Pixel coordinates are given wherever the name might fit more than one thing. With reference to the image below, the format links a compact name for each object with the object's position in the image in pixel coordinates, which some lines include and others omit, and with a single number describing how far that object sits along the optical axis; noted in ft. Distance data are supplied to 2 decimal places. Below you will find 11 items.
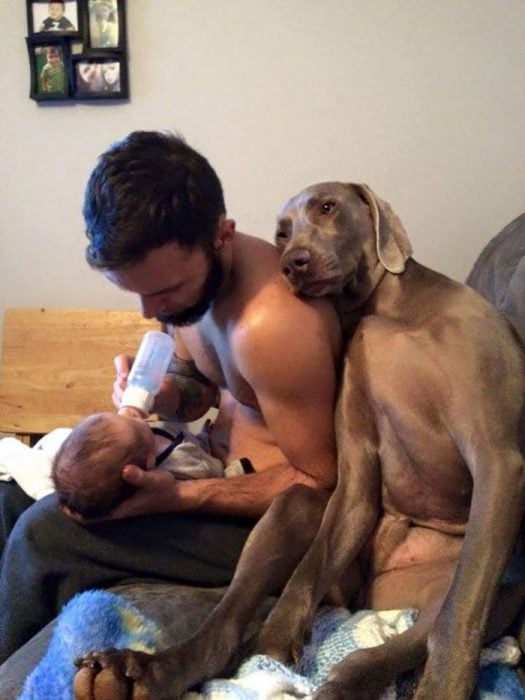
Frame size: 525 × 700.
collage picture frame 8.02
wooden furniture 8.13
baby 4.64
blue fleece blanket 3.51
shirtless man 4.63
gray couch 3.93
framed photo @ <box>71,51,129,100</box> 8.05
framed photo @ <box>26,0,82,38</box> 8.11
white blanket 5.76
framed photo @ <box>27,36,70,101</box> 8.18
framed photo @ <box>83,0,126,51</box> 8.00
